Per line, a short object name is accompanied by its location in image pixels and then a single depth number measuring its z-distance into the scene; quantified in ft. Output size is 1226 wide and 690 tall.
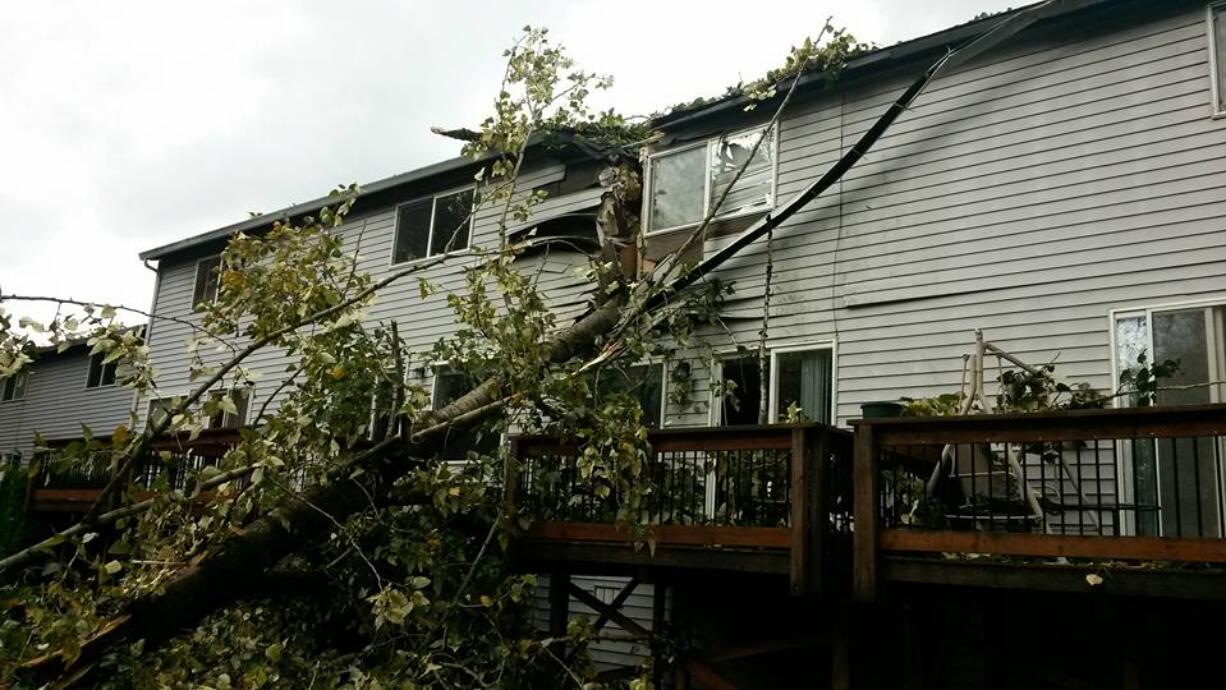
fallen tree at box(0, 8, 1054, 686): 18.76
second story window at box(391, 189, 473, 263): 41.50
